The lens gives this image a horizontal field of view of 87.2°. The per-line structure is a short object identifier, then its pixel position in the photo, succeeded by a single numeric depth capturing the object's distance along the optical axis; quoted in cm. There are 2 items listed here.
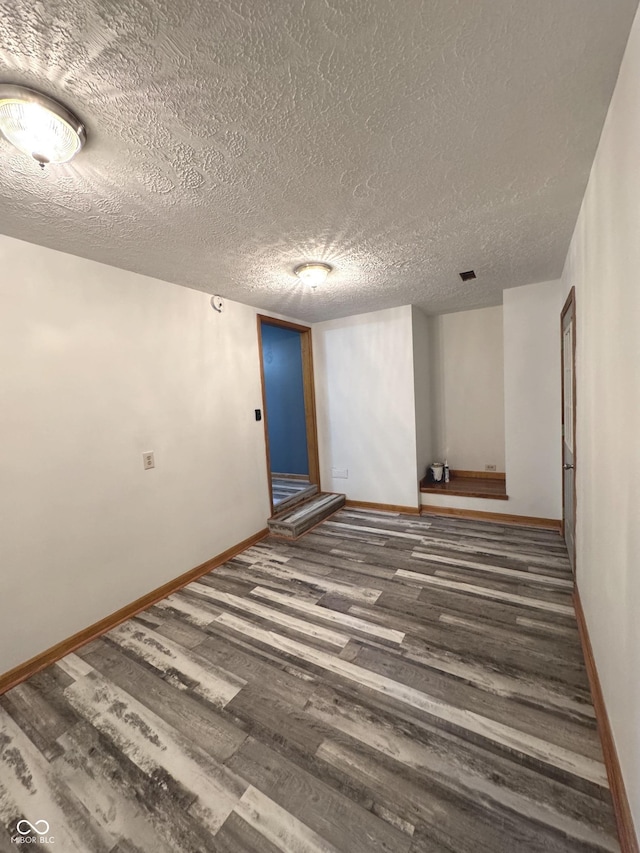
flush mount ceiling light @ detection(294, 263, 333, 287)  245
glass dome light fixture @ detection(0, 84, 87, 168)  105
